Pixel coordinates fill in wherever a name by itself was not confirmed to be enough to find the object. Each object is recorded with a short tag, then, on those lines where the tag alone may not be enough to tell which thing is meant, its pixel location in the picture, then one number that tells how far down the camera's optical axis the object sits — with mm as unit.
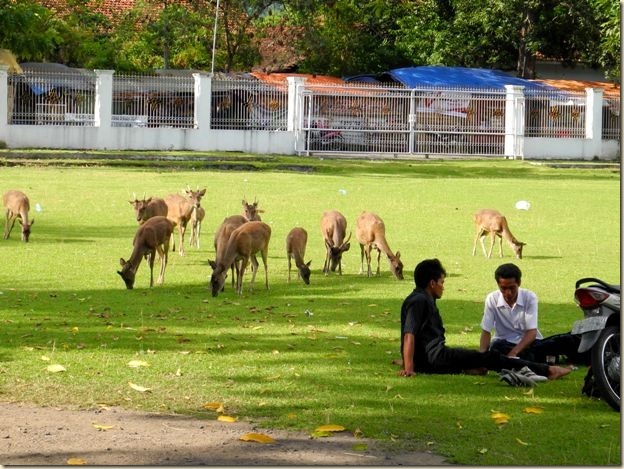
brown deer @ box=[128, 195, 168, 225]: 19422
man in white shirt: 10508
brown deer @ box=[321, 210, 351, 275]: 17453
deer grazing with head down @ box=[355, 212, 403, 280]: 17297
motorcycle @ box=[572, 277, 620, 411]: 8883
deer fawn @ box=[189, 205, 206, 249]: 20344
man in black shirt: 10094
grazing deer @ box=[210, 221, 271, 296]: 15156
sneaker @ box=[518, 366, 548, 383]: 9887
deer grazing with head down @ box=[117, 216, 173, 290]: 15656
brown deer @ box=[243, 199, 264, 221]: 18823
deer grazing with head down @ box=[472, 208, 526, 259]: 19531
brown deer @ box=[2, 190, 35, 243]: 20375
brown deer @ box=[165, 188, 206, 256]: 19844
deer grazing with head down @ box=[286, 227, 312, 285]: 16359
